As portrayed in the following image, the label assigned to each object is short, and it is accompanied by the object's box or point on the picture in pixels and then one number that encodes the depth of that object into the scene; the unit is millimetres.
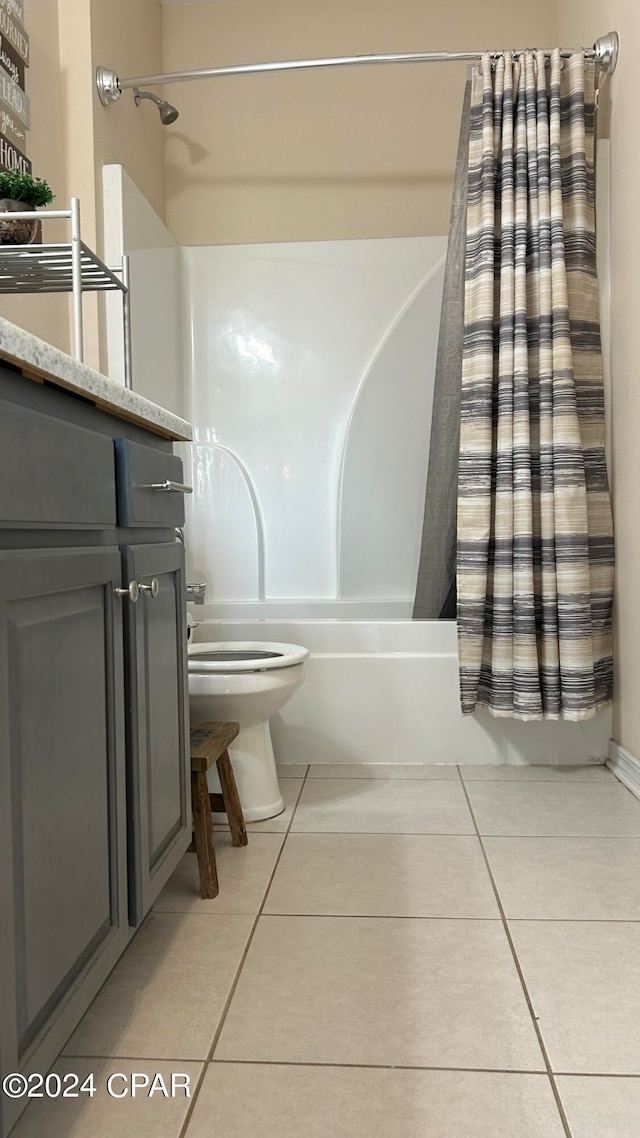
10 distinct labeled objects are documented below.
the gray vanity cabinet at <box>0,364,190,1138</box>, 821
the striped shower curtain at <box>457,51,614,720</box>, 2240
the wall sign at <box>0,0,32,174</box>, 1925
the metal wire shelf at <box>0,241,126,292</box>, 1554
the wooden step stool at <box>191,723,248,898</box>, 1604
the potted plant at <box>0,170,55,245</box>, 1563
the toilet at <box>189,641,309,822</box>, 1952
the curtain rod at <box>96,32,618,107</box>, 2334
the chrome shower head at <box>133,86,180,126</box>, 2859
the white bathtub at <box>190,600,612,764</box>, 2455
